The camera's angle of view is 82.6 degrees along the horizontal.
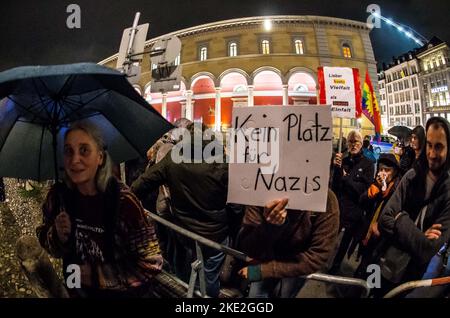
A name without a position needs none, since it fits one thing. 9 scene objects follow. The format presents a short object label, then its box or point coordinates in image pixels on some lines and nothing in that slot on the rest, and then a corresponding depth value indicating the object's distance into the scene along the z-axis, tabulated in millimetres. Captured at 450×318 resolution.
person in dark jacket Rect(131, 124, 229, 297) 2557
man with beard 2195
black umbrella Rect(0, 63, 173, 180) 1989
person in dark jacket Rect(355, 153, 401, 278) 2691
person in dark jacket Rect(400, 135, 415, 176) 3543
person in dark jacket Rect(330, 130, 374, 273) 3523
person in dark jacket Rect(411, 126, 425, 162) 2438
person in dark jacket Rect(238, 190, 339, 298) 1700
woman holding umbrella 1684
